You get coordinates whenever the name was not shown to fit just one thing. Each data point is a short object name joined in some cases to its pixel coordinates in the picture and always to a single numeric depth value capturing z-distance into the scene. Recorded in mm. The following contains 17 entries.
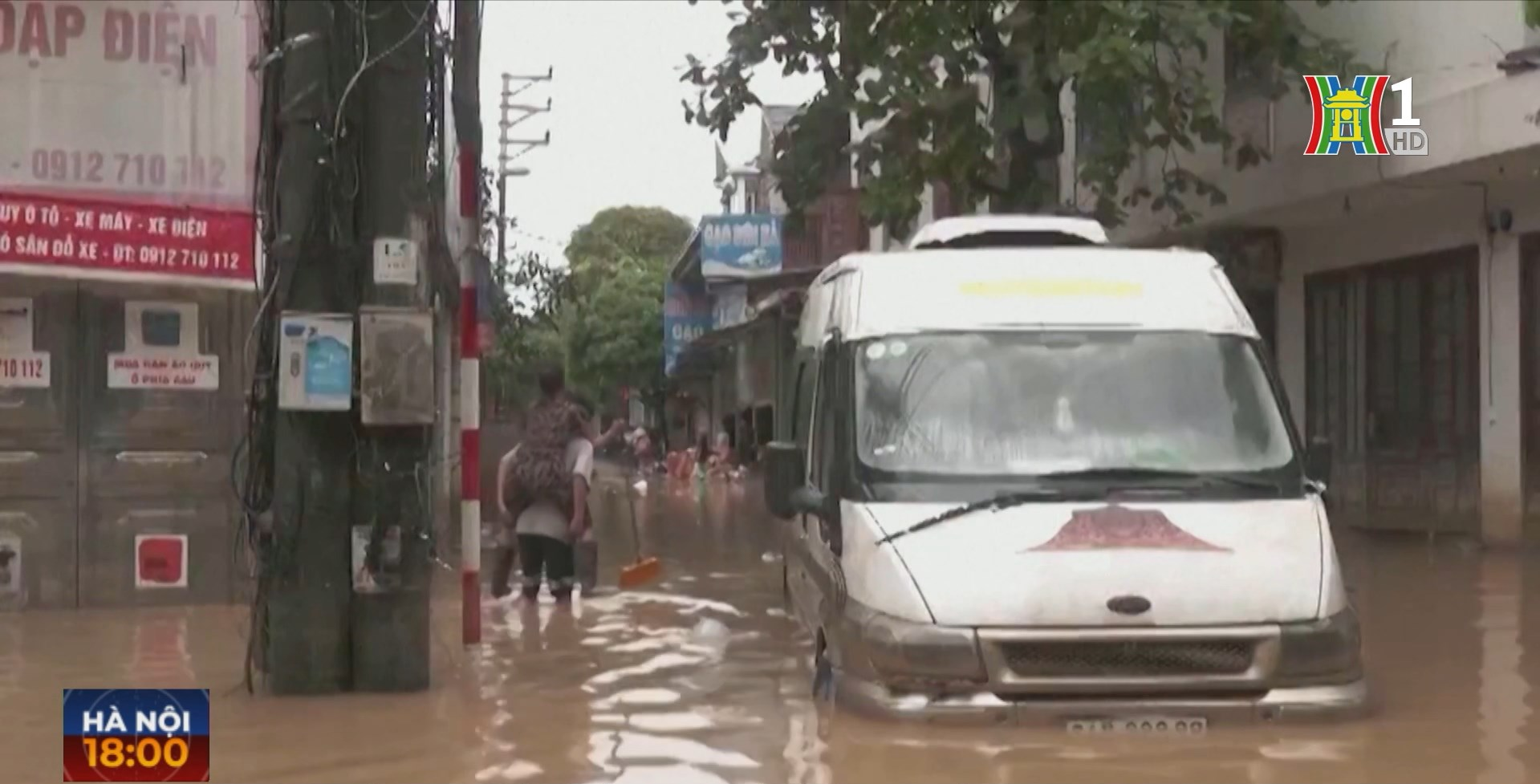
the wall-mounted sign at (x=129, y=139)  11094
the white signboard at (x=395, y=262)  8008
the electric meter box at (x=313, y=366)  7867
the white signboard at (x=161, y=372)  11602
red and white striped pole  9227
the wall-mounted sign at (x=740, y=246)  36875
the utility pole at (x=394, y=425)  8055
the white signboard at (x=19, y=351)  11328
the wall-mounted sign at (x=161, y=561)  11648
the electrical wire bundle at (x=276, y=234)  8055
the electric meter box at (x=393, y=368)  7879
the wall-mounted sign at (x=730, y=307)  41562
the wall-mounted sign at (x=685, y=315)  49938
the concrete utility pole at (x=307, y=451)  8023
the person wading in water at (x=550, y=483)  11984
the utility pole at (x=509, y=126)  44500
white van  6707
